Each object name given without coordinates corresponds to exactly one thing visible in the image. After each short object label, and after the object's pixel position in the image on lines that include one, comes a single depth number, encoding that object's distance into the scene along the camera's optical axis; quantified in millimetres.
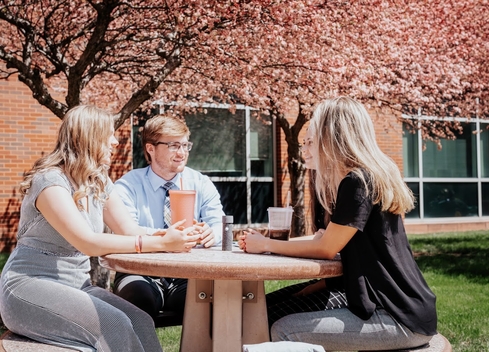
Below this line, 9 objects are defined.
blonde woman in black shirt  2621
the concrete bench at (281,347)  2092
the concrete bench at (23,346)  2562
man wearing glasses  3807
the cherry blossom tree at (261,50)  5602
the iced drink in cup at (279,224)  3141
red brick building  10297
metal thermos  3229
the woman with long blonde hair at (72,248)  2641
